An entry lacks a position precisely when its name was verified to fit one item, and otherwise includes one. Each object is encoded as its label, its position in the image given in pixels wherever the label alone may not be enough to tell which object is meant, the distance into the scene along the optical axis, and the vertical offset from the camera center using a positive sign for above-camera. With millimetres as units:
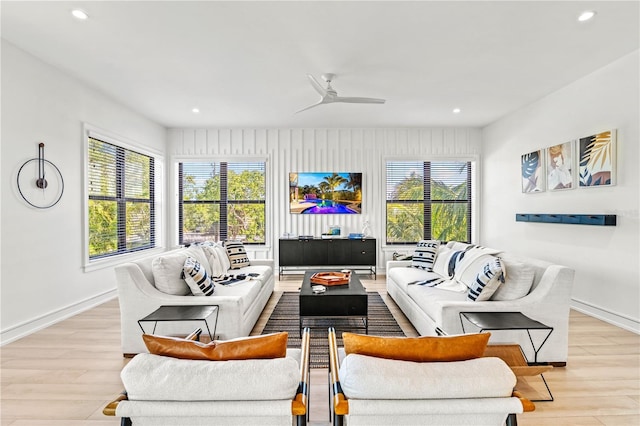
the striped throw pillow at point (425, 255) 4445 -588
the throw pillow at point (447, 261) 3876 -595
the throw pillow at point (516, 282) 2781 -589
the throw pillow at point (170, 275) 3039 -569
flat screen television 6617 +353
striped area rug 2993 -1206
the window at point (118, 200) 4668 +175
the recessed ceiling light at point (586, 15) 2738 +1597
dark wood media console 6180 -739
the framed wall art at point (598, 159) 3699 +591
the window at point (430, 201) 6816 +206
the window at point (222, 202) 6777 +184
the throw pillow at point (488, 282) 2803 -586
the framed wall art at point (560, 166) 4289 +587
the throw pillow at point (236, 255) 4630 -605
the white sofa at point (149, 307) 2863 -807
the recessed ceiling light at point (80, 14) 2723 +1596
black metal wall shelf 3703 -88
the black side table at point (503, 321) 2246 -766
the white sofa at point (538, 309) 2631 -768
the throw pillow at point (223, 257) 4336 -596
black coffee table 3318 -908
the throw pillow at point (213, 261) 4121 -604
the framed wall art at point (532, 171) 4851 +587
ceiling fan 3930 +1333
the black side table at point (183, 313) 2514 -790
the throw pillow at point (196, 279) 3080 -619
